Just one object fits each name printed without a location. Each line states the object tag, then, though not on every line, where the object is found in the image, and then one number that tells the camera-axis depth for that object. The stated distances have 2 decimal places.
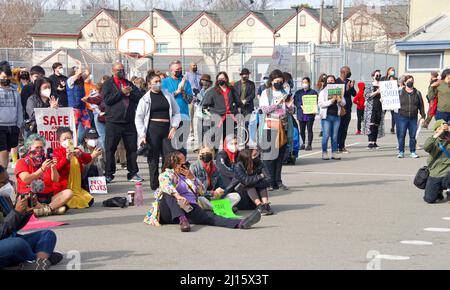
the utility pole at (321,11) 54.27
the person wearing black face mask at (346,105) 19.28
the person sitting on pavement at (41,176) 10.39
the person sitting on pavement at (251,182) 11.19
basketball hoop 26.00
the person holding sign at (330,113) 18.00
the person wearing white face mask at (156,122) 13.12
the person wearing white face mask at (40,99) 14.06
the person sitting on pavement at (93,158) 12.14
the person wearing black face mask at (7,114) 12.83
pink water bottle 11.82
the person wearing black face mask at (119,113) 13.95
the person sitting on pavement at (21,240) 7.57
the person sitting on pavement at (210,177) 11.11
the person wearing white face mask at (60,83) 15.45
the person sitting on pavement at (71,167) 11.28
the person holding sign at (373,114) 20.52
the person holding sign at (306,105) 19.98
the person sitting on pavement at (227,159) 11.70
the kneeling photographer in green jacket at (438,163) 12.07
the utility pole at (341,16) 38.04
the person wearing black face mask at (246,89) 18.22
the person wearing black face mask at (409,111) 17.83
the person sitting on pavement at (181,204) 10.00
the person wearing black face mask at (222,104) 14.86
